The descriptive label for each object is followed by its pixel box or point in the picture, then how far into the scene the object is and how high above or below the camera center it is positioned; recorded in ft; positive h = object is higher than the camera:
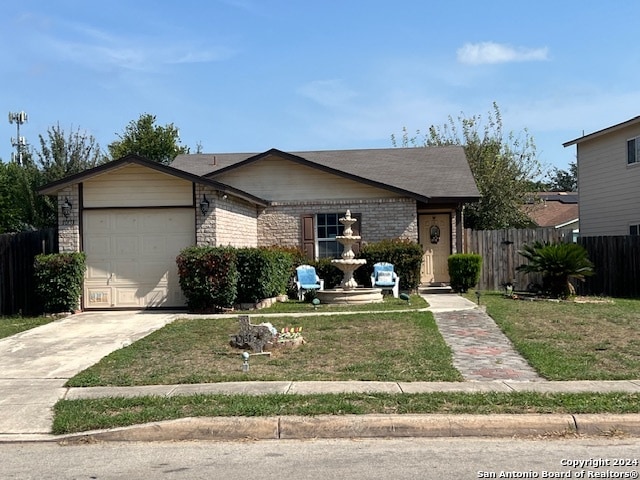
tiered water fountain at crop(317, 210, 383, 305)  54.95 -2.71
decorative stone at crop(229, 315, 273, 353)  35.40 -4.11
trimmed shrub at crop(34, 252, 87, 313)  51.13 -1.29
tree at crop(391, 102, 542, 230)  110.73 +10.92
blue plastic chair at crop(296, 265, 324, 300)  59.82 -2.15
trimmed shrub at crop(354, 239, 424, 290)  63.52 -0.34
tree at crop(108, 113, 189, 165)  132.98 +23.43
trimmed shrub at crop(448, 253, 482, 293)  64.13 -1.71
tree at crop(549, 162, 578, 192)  282.77 +29.59
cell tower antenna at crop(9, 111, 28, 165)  119.75 +24.72
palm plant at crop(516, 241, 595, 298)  56.49 -1.27
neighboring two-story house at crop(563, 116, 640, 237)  76.23 +8.38
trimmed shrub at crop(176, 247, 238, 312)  49.39 -1.11
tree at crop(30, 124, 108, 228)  102.73 +14.97
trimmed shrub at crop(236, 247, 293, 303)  51.29 -1.23
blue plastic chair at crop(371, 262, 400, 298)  61.11 -2.13
